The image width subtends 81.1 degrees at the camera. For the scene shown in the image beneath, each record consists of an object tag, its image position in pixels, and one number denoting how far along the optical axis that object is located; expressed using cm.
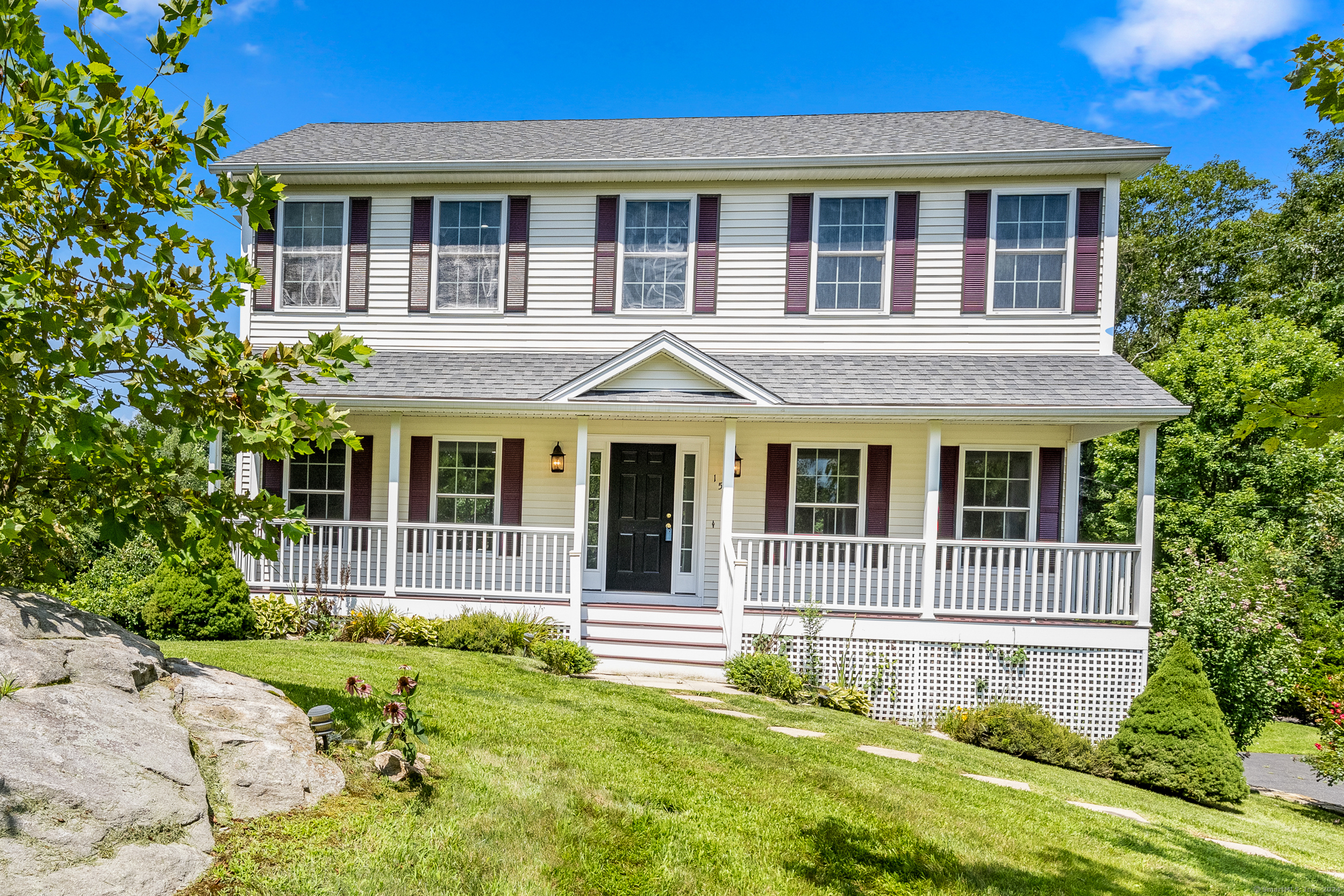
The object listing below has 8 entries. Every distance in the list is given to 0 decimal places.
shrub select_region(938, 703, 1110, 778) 876
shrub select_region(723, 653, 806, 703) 919
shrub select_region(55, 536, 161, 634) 994
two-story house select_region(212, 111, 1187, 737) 978
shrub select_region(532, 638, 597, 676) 905
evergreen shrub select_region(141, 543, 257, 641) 942
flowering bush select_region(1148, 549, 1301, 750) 1041
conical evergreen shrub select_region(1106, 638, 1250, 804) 851
